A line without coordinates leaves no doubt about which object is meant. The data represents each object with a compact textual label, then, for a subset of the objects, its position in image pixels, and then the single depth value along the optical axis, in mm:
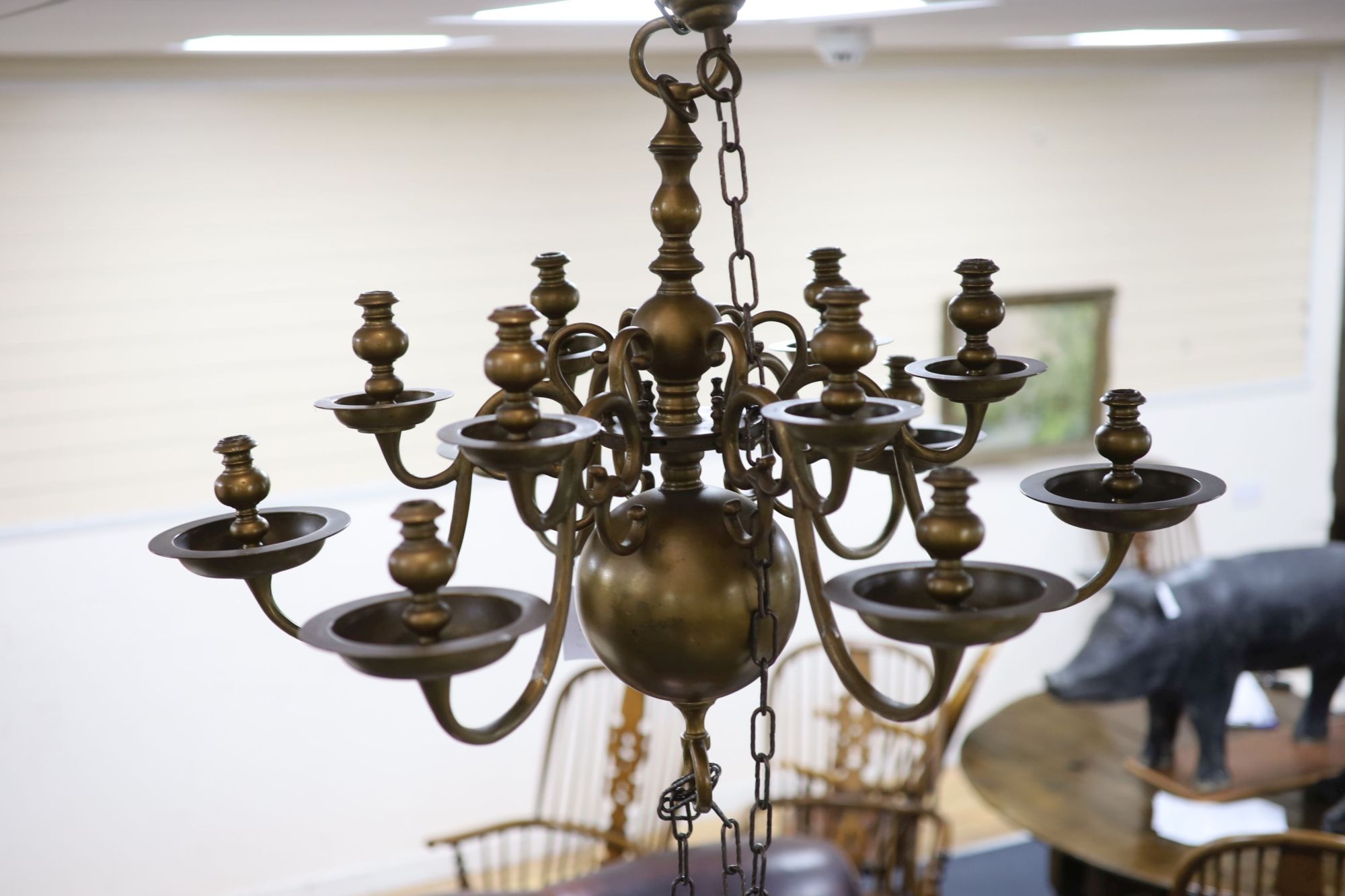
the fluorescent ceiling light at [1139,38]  4156
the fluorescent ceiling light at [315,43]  3363
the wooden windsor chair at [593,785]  3596
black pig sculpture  3502
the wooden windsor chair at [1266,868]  2617
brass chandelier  1038
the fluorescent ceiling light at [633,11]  2693
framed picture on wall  5090
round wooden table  3107
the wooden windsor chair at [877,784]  3373
